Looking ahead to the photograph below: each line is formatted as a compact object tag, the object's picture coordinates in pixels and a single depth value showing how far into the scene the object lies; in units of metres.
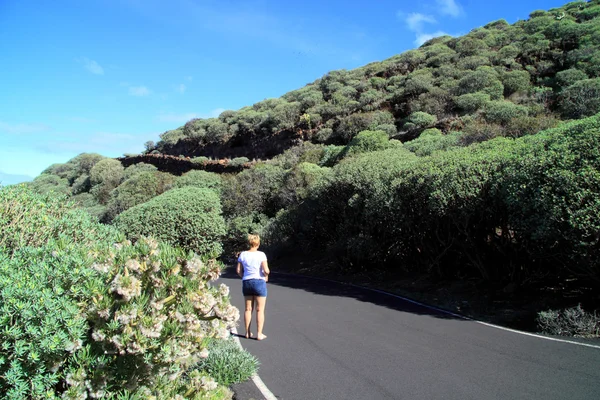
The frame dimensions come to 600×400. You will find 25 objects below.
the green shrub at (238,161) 37.54
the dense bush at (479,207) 8.16
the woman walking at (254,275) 7.34
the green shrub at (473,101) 32.36
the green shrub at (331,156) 29.10
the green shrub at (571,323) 7.65
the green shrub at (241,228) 26.92
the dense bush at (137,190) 34.03
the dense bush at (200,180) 32.75
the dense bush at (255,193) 28.69
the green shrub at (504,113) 24.79
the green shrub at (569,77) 30.62
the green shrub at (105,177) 44.97
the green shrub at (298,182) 24.61
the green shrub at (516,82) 34.62
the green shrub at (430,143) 20.89
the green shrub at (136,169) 44.44
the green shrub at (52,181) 57.78
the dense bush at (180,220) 17.50
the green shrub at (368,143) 25.70
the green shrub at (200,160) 41.06
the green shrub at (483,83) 34.16
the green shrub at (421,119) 32.48
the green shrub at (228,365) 5.32
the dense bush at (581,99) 22.75
